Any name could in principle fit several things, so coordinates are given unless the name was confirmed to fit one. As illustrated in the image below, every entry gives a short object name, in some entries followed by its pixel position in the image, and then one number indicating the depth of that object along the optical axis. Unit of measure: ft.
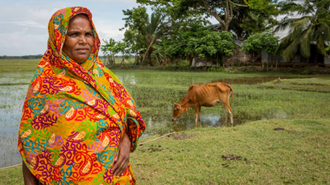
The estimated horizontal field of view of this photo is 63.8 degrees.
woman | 5.03
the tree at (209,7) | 81.51
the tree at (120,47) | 110.11
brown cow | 23.85
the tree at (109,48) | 115.16
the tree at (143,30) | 102.73
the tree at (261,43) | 68.33
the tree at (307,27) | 59.36
